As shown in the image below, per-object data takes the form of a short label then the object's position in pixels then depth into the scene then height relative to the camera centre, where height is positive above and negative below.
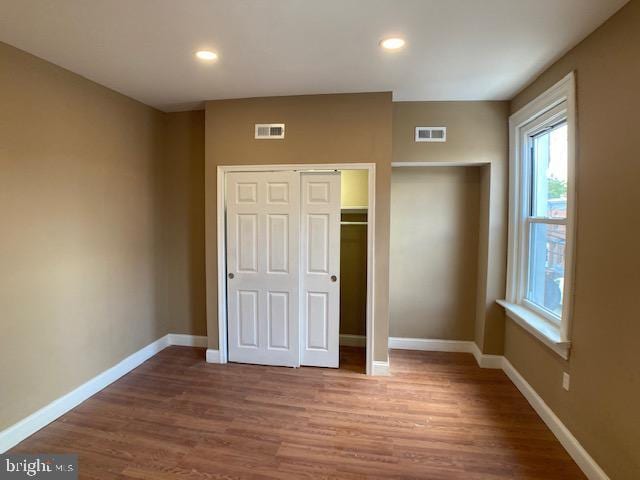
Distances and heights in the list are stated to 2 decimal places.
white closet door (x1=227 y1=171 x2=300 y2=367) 3.38 -0.43
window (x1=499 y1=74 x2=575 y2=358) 2.33 +0.08
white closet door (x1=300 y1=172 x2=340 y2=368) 3.34 -0.45
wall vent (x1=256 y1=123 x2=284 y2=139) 3.29 +0.90
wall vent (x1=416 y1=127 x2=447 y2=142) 3.41 +0.90
